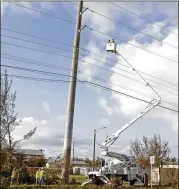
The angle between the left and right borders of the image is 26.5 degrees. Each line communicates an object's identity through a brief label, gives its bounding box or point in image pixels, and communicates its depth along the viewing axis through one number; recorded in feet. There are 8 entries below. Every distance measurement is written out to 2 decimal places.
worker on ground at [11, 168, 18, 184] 72.02
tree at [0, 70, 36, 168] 52.04
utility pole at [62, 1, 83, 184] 88.02
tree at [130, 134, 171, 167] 152.21
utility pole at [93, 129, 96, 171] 179.73
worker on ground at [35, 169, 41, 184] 85.45
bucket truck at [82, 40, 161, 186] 93.30
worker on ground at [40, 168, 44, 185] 82.81
